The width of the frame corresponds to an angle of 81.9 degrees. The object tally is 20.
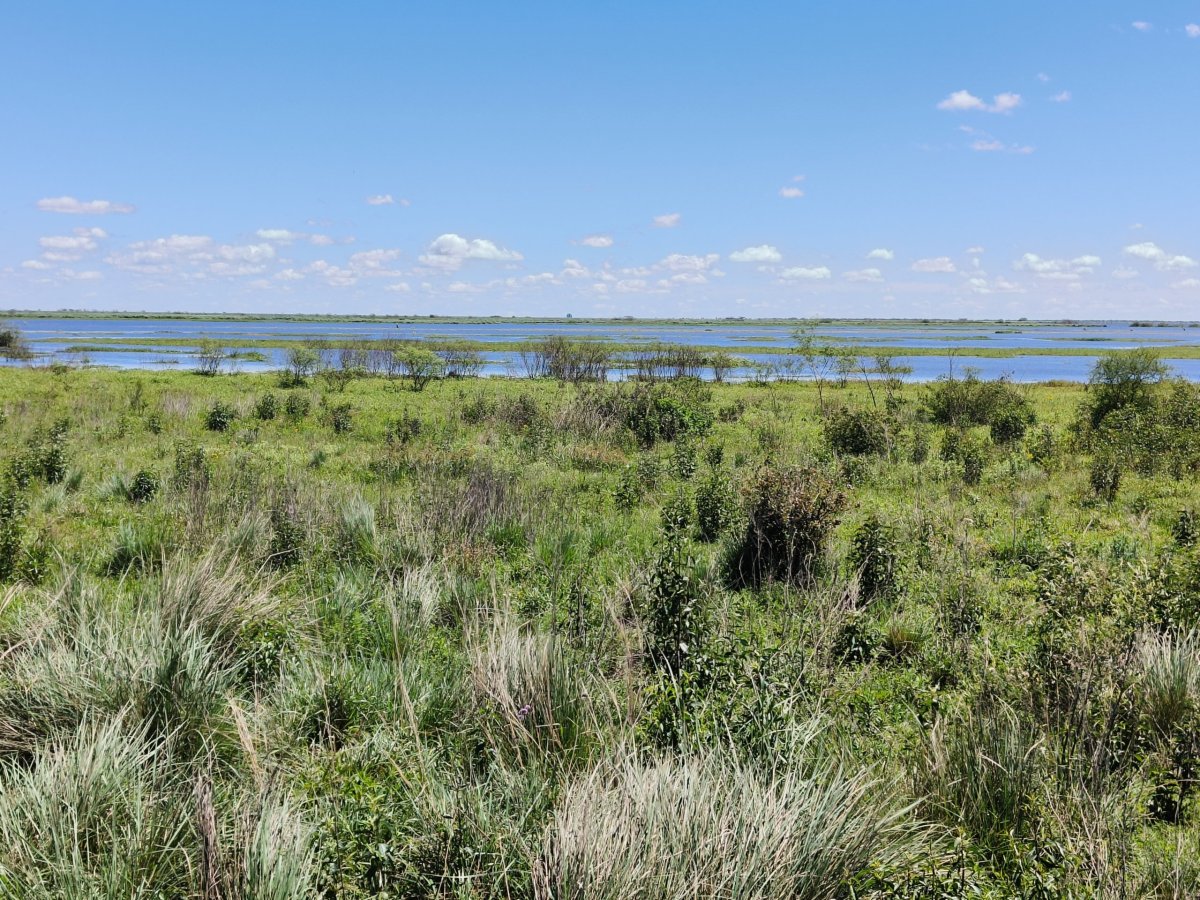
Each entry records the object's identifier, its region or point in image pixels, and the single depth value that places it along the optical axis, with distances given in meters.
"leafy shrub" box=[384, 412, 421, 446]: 20.89
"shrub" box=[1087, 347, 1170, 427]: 24.61
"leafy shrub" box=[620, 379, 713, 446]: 21.41
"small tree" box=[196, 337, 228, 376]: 45.60
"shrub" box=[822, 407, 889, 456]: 19.34
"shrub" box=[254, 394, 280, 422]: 25.94
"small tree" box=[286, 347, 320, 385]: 40.44
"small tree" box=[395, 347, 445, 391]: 41.90
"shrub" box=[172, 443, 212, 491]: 11.09
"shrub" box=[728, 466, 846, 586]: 9.25
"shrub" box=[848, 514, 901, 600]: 8.54
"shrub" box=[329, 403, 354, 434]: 24.16
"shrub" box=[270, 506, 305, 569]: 8.74
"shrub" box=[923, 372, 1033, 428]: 26.84
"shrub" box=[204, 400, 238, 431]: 23.59
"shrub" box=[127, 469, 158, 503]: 12.38
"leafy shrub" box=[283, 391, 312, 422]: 26.02
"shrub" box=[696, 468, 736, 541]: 11.43
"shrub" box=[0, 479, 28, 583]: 8.29
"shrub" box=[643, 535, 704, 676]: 5.80
